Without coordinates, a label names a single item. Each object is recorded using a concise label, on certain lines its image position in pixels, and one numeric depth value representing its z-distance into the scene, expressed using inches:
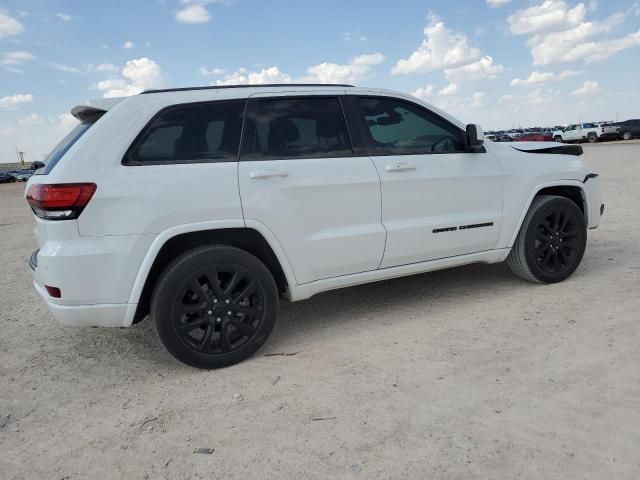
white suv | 114.4
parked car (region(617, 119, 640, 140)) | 1496.1
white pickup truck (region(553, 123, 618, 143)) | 1553.9
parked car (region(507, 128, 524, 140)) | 1711.4
